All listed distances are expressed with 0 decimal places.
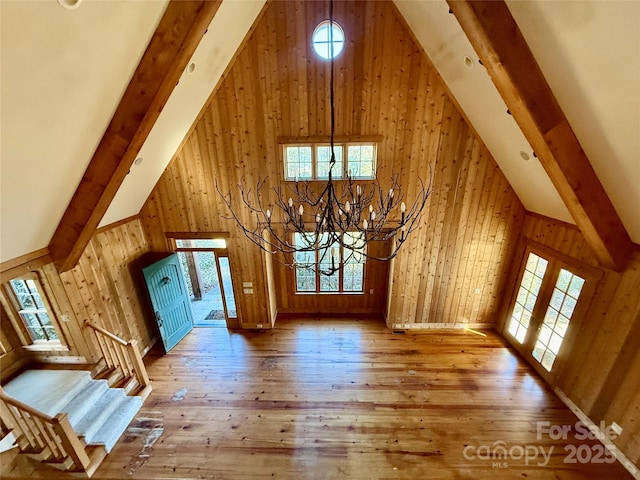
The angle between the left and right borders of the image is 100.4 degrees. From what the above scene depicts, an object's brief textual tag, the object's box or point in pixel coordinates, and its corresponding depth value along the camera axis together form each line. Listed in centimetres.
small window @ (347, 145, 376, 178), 470
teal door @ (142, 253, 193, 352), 496
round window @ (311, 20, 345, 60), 400
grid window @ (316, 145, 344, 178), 472
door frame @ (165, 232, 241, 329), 534
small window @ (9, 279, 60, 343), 397
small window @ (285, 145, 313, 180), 477
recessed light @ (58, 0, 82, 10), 187
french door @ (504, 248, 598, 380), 390
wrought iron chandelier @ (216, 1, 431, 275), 480
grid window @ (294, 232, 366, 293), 613
